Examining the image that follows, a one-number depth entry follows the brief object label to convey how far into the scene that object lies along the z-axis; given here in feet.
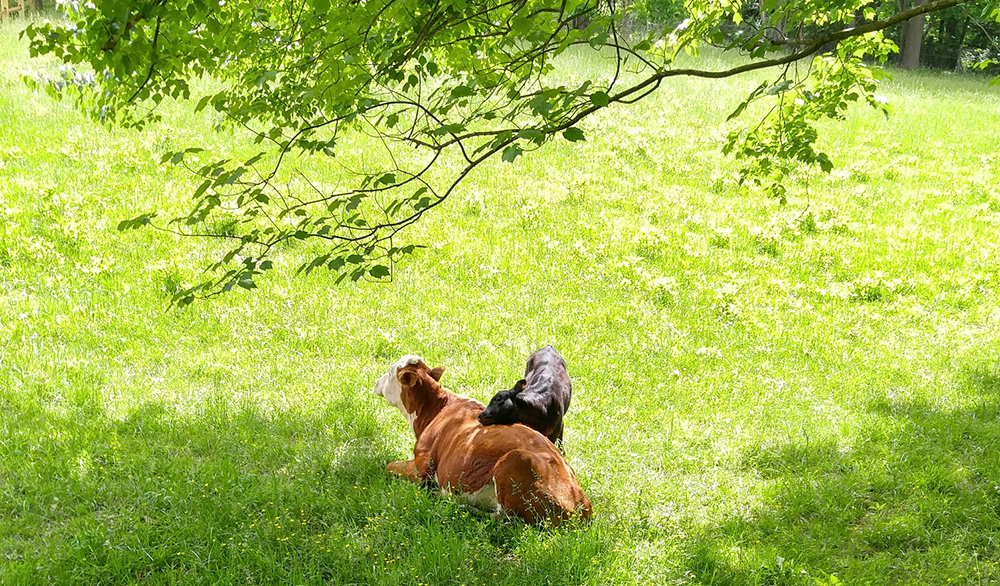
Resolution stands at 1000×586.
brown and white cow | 16.80
